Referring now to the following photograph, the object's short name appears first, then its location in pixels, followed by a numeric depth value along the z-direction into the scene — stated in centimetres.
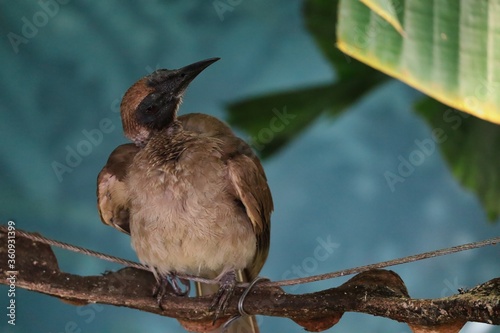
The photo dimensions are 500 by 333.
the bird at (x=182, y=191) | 550
